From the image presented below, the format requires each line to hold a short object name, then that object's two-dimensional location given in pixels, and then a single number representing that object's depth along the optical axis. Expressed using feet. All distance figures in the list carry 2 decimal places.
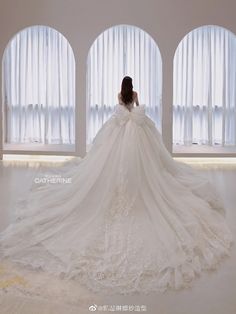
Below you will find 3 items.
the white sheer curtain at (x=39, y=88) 33.30
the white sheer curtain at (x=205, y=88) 32.89
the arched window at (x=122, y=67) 33.12
